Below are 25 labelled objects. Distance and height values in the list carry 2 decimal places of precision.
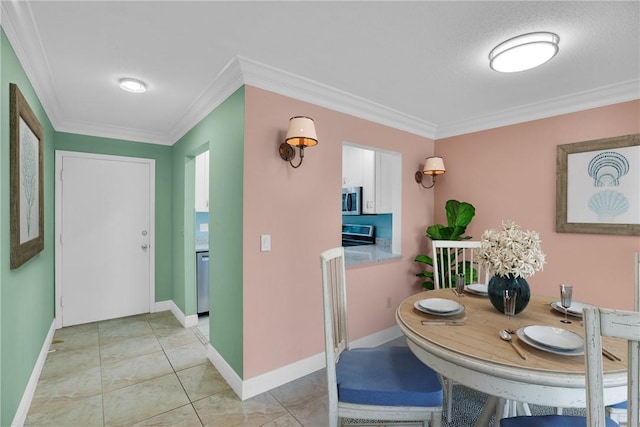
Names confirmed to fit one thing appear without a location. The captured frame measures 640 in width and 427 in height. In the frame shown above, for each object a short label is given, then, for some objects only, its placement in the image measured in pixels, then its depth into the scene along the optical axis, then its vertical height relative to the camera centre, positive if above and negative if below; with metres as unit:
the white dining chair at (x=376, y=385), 1.32 -0.79
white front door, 3.34 -0.32
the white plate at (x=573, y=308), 1.49 -0.49
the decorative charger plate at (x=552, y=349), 1.04 -0.49
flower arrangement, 1.43 -0.20
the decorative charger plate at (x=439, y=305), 1.52 -0.49
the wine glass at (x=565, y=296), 1.40 -0.39
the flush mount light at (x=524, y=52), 1.71 +0.98
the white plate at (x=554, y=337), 1.10 -0.49
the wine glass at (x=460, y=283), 1.76 -0.42
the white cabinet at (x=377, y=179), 3.43 +0.39
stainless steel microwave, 3.71 +0.15
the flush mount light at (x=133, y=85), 2.29 +0.99
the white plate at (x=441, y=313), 1.47 -0.50
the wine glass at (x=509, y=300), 1.45 -0.42
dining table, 0.98 -0.52
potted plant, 3.02 -0.15
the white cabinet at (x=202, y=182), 3.62 +0.35
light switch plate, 2.17 -0.23
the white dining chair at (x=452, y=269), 1.90 -0.53
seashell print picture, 2.34 +0.23
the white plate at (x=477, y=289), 1.87 -0.49
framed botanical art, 1.61 +0.19
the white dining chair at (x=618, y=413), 1.31 -0.89
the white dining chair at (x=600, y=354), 0.70 -0.35
